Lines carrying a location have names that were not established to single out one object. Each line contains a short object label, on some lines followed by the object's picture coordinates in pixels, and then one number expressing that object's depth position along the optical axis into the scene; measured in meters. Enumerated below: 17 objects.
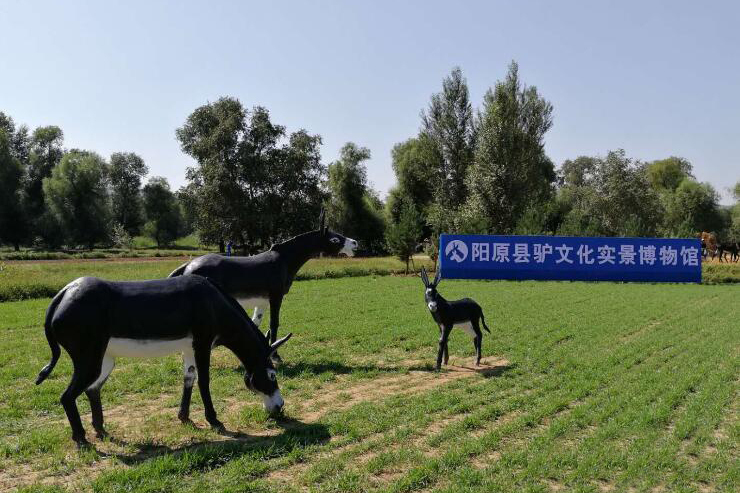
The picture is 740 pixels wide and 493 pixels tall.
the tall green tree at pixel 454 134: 48.44
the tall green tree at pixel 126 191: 75.94
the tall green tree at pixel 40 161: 57.09
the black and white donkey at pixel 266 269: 10.69
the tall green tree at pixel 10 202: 53.81
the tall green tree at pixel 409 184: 59.44
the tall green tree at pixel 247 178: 43.22
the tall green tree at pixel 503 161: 40.62
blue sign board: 30.86
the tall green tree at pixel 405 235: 34.06
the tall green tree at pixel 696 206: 64.81
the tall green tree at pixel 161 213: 73.88
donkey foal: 10.65
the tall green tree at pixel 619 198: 49.25
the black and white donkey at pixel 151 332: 6.30
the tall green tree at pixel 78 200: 54.44
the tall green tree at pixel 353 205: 61.31
